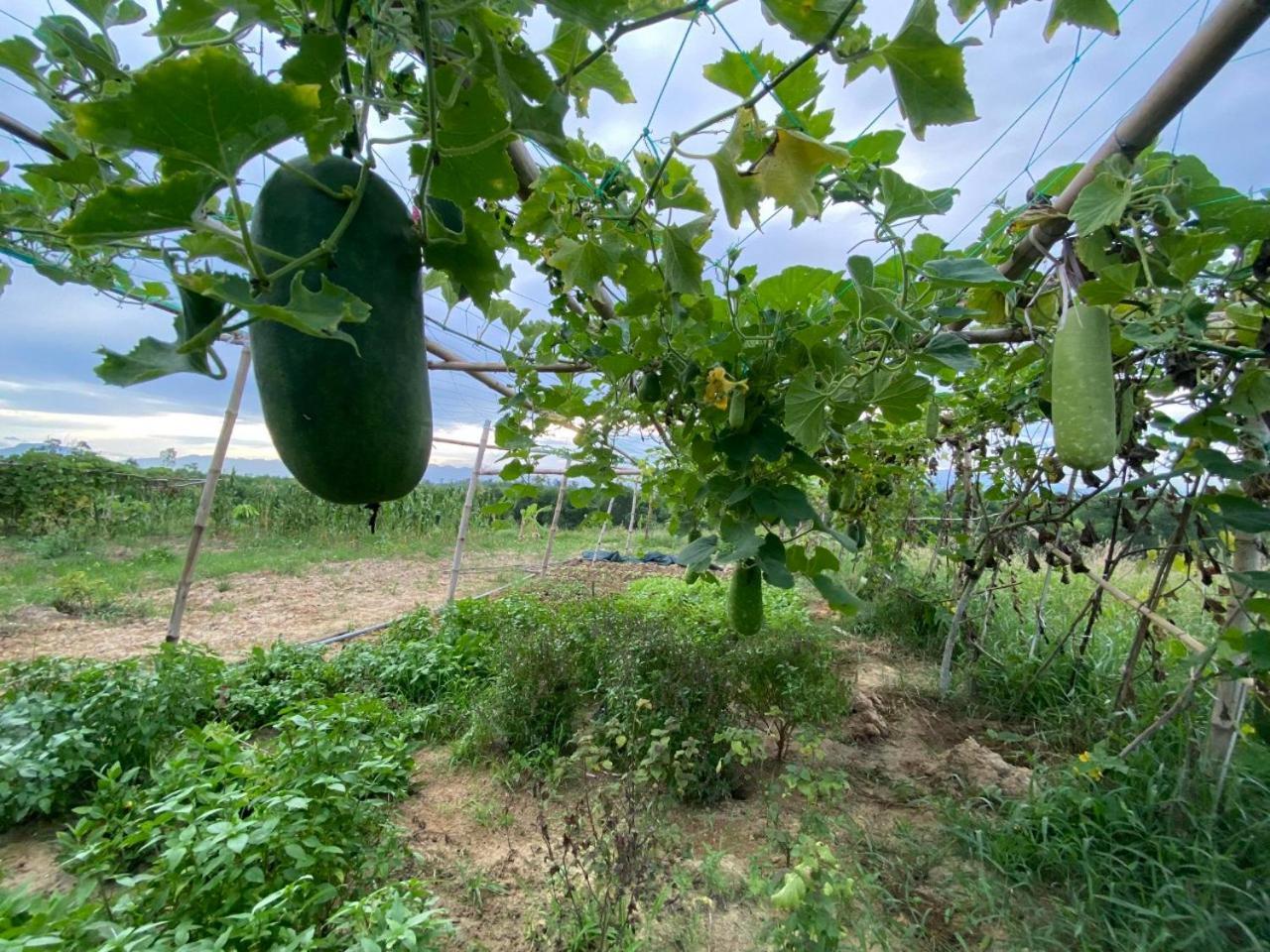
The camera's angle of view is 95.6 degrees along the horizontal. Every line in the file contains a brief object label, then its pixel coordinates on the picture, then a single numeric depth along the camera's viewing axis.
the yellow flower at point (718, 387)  1.25
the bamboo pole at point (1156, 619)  1.72
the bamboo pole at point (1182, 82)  0.61
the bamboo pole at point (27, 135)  0.98
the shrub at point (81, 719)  1.97
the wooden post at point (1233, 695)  1.68
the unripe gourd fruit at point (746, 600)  1.42
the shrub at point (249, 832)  1.43
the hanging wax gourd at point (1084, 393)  0.78
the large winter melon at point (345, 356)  0.56
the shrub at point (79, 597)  5.07
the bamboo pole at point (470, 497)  5.50
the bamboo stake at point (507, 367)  1.76
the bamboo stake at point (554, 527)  6.73
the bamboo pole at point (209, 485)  3.00
